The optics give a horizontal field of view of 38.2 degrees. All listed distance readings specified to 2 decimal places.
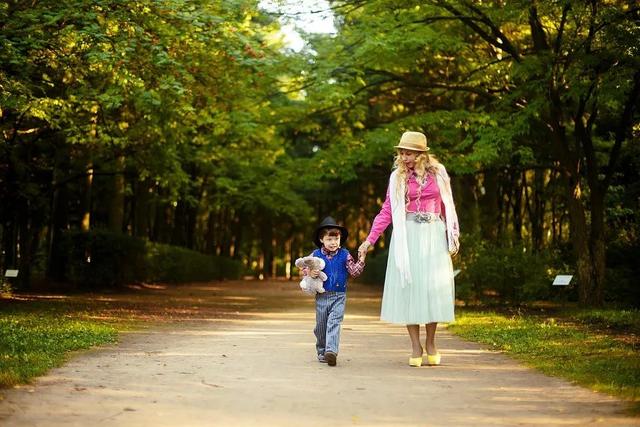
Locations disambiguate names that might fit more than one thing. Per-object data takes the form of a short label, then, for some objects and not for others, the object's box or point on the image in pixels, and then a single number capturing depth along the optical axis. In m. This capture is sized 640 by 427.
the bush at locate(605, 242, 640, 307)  21.05
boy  9.64
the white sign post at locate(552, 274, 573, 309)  21.58
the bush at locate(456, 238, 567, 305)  20.80
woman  9.30
